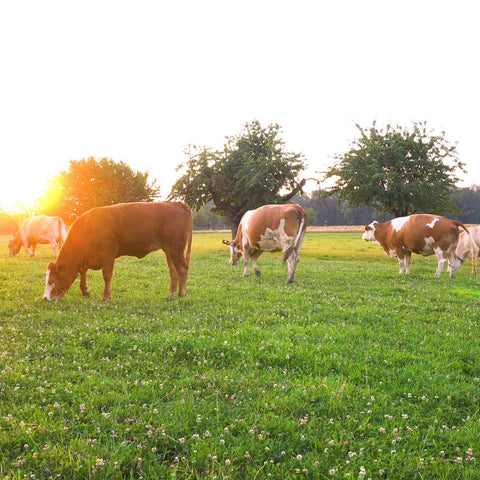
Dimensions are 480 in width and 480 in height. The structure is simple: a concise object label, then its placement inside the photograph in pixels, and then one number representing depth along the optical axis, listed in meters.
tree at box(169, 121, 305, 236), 34.44
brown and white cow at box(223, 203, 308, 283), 14.25
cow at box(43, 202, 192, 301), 9.95
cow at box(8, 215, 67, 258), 24.08
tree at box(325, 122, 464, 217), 28.88
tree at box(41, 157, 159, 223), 47.91
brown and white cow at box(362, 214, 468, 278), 16.80
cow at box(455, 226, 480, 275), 19.80
